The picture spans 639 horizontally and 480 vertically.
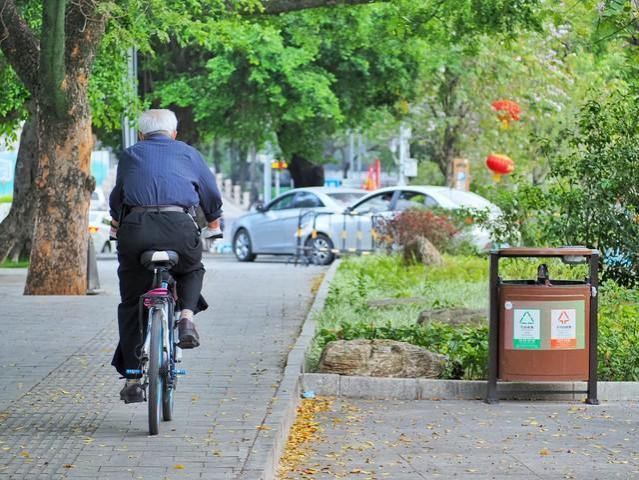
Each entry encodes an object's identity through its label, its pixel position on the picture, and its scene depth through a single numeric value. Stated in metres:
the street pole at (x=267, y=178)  69.65
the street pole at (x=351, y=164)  87.78
